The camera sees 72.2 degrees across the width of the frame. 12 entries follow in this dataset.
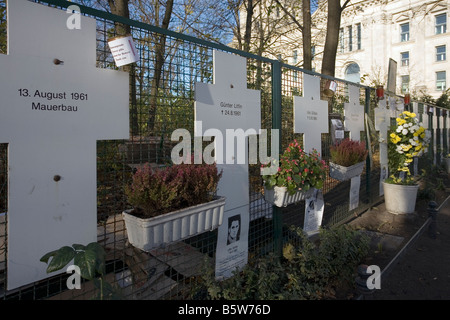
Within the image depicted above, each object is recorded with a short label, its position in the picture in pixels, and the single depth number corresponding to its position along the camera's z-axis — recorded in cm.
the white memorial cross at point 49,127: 172
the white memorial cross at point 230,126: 272
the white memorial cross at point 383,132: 618
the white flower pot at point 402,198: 573
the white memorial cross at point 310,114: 378
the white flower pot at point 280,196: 316
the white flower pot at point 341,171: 440
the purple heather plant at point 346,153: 438
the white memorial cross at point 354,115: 502
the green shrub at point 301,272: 267
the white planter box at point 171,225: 195
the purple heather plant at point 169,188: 201
